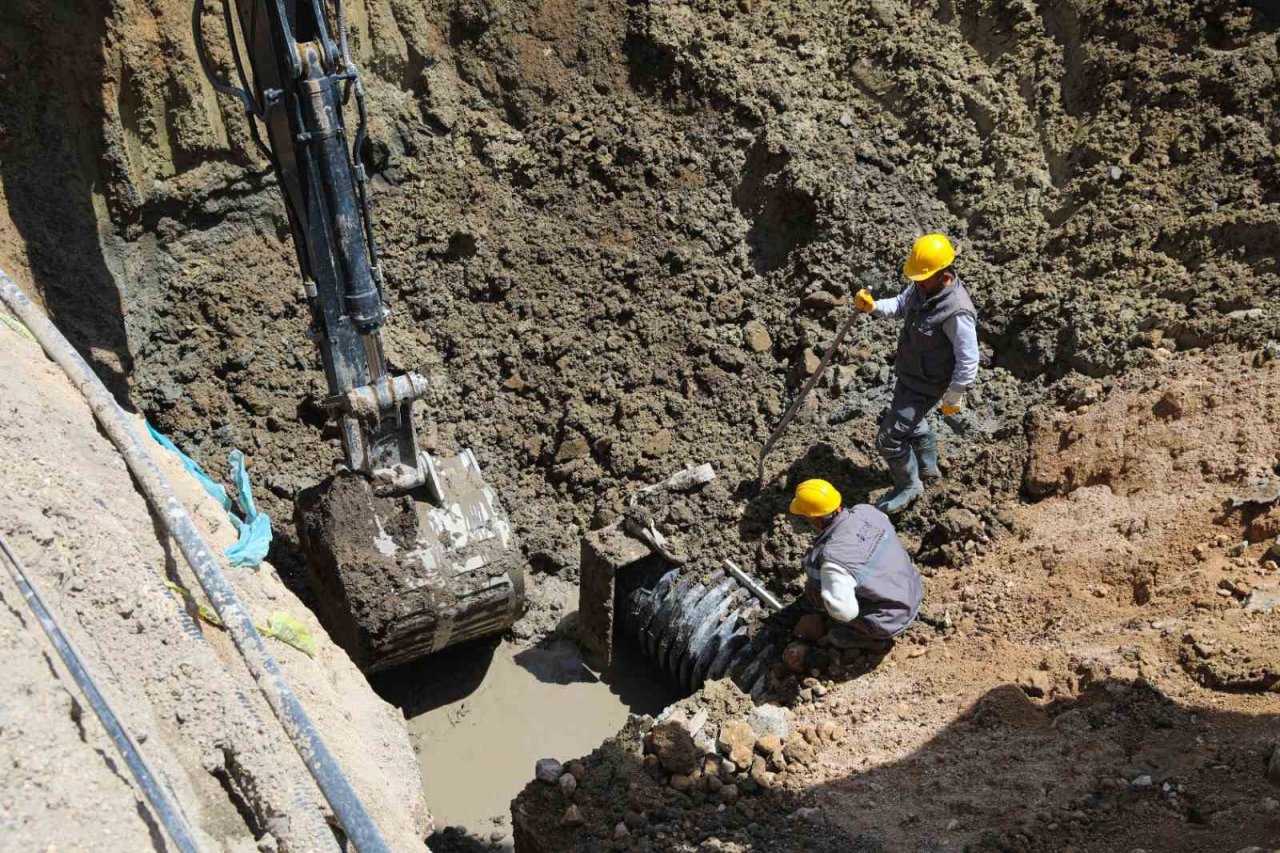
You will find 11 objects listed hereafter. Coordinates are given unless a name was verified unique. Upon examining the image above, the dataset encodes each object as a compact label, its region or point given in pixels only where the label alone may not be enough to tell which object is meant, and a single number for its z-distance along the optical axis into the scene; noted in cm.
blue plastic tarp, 462
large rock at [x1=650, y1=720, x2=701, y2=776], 473
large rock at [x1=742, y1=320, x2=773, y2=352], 682
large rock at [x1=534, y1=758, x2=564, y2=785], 479
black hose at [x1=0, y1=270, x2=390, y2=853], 282
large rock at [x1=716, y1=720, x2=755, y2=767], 474
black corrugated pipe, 559
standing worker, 545
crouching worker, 497
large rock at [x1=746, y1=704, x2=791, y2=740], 494
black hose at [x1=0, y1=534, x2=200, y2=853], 252
